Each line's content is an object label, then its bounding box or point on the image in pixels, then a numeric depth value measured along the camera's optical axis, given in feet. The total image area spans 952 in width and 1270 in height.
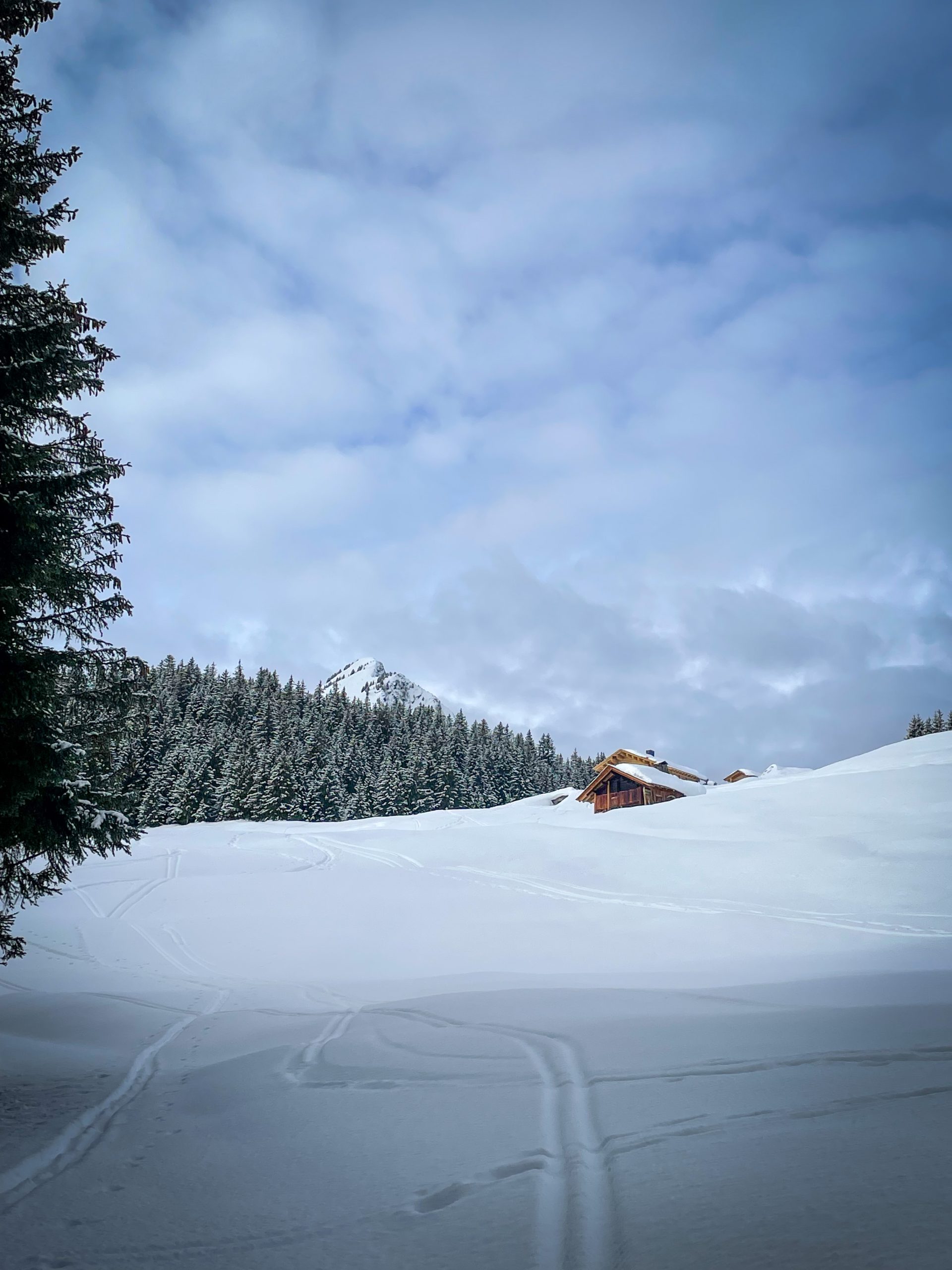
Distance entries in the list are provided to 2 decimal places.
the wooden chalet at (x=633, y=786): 158.81
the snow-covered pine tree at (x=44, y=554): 23.91
